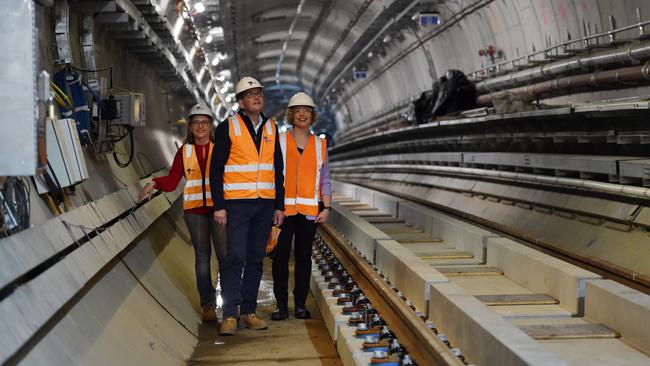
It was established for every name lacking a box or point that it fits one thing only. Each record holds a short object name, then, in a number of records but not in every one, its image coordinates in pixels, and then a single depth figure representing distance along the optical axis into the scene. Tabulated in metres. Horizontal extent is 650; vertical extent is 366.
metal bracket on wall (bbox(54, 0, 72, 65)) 8.23
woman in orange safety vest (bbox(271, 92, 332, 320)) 7.70
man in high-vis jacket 7.14
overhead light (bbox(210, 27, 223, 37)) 25.95
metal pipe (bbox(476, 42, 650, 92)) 11.01
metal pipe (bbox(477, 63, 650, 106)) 10.96
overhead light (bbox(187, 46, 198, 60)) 22.70
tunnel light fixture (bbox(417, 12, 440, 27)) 18.98
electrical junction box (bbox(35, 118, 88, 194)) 6.12
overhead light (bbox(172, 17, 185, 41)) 18.17
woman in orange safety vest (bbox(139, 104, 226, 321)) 7.79
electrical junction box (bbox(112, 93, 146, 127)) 10.01
